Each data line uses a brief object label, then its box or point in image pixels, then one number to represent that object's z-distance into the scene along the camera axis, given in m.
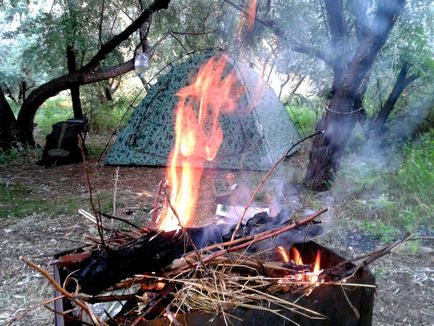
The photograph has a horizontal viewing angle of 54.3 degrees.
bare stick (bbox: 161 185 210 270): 1.67
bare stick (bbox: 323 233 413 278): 1.67
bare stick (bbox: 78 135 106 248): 1.66
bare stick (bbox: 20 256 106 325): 1.39
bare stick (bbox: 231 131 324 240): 1.96
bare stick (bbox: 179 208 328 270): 1.85
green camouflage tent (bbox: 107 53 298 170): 6.47
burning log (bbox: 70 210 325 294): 1.72
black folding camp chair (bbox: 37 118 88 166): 6.97
